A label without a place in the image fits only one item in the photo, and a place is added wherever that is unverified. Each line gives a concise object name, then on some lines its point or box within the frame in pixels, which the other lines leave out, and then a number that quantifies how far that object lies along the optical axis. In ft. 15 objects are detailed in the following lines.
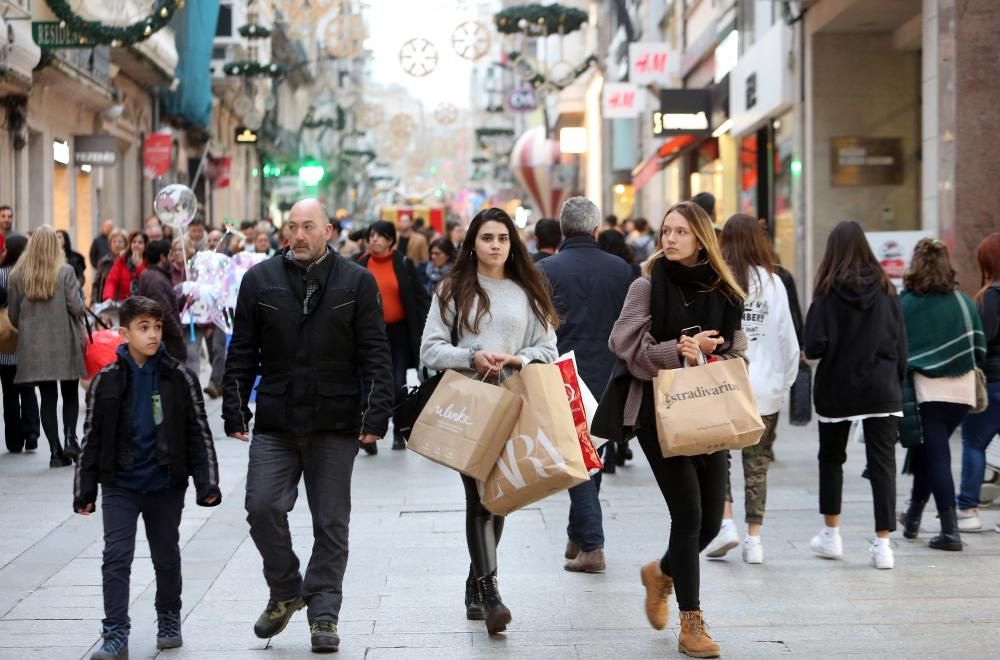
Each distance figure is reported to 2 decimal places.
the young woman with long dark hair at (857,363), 52.54
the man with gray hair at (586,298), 54.75
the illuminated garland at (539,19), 195.62
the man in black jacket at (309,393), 41.63
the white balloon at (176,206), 117.50
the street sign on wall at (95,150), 192.75
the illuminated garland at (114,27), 144.36
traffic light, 402.93
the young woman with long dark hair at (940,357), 55.62
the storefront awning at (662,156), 199.82
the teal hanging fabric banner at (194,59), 245.86
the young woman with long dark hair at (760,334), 53.57
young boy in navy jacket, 40.73
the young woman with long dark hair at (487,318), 44.19
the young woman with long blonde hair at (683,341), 41.60
